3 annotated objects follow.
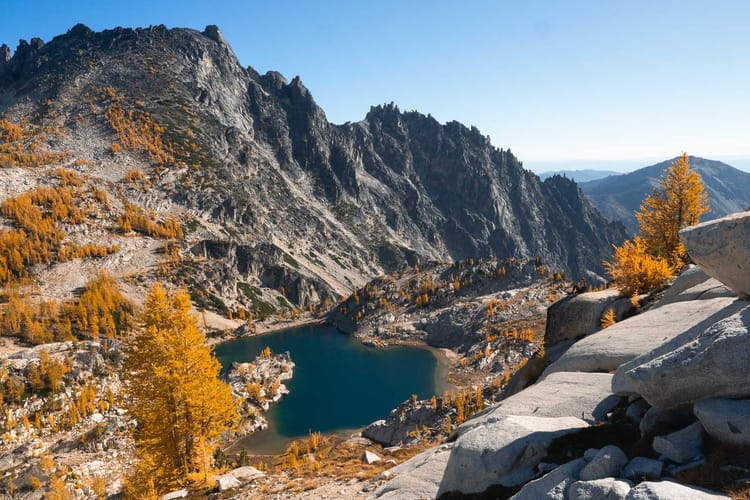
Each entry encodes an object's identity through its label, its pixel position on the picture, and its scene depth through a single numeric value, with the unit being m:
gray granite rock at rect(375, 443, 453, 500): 16.61
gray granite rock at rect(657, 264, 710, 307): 25.09
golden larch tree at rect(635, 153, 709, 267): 41.16
